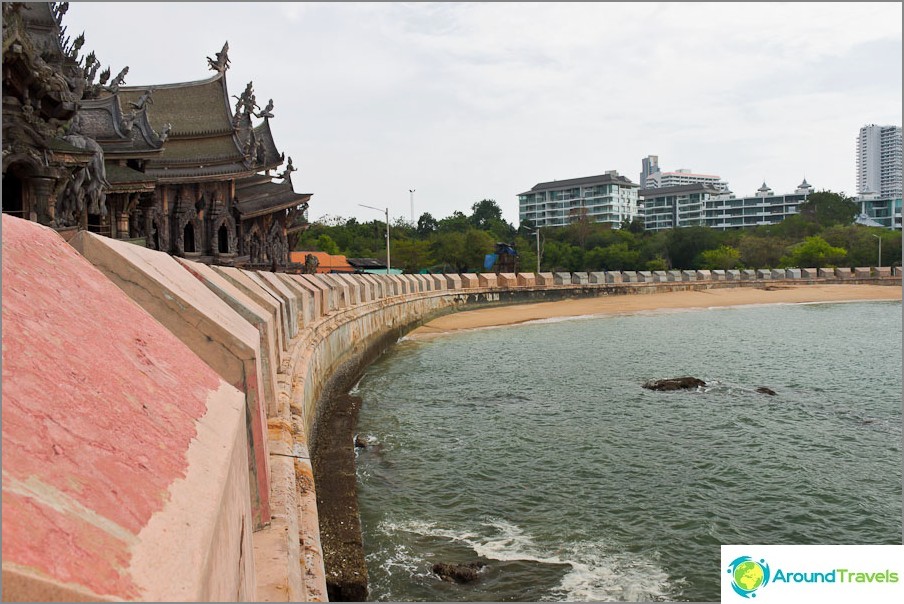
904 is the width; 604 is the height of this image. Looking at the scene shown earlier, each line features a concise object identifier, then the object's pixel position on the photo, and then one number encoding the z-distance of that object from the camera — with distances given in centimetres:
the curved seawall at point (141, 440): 167
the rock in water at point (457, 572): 731
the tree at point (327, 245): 7175
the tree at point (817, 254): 7500
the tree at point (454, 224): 9475
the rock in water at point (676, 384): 1834
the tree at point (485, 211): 11532
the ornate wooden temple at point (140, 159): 1619
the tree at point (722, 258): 7738
